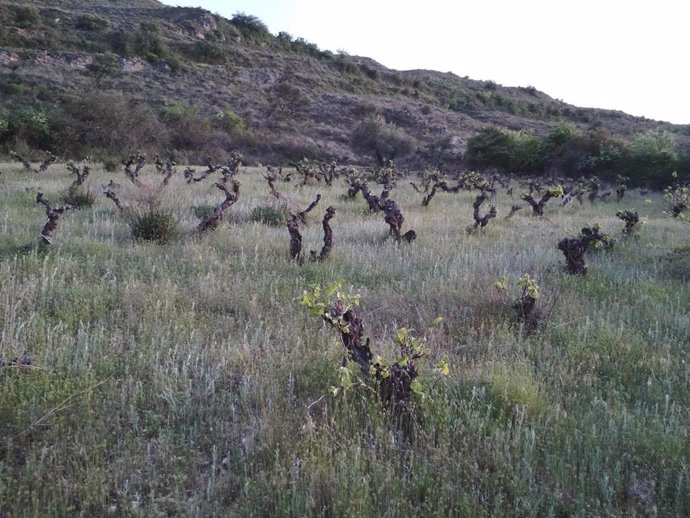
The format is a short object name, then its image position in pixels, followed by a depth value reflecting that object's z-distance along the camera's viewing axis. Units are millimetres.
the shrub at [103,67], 36875
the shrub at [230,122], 34000
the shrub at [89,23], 44750
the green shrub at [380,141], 35469
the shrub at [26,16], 41344
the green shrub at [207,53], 47500
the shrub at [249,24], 60594
